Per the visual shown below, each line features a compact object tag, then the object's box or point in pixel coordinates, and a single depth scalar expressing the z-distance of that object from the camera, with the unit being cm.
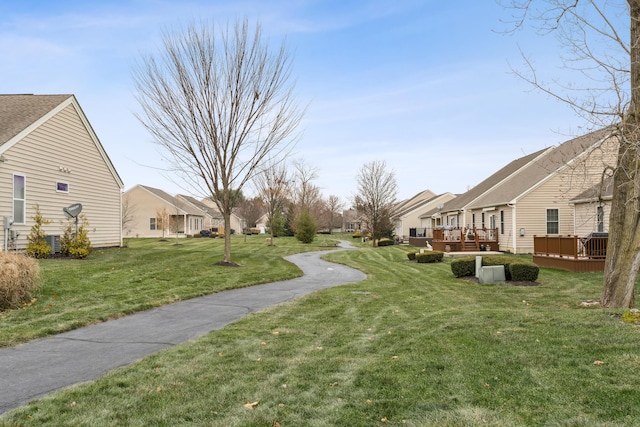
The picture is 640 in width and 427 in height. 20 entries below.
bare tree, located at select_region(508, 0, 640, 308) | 830
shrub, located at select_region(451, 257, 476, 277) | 1677
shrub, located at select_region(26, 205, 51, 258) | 1606
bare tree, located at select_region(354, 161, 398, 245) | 4225
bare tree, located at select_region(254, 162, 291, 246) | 4106
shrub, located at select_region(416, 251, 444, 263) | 2362
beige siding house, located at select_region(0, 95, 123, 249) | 1611
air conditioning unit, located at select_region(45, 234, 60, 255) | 1695
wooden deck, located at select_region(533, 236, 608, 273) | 1806
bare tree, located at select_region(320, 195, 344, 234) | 9421
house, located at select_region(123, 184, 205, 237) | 5128
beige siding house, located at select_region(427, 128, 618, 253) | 2730
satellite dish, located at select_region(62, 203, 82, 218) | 1783
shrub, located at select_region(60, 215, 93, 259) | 1717
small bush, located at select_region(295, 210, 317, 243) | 4491
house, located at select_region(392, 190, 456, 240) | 5328
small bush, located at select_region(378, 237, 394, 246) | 4244
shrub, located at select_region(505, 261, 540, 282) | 1471
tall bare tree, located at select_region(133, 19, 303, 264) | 1681
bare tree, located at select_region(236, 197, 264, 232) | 8300
